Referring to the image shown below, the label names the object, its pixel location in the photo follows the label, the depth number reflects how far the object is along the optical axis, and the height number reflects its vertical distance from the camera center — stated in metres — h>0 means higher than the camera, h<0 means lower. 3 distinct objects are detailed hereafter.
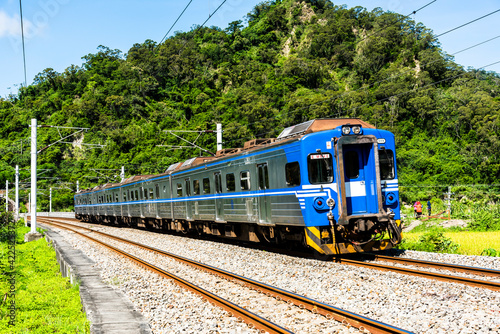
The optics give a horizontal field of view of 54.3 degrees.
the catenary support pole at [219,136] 24.25 +3.63
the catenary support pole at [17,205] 40.36 +1.24
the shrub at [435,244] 13.05 -1.38
